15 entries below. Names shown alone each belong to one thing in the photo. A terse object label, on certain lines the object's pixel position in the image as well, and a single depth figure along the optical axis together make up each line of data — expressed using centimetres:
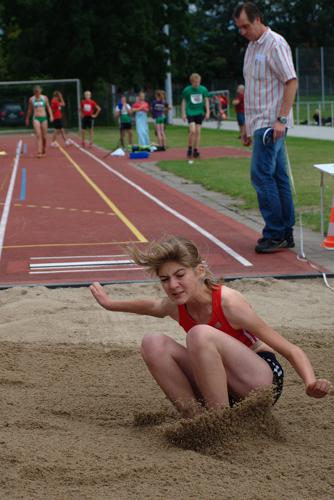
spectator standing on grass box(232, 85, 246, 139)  3254
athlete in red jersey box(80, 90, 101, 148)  3266
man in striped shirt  968
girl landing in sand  439
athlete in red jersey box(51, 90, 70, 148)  3244
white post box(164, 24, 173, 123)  5384
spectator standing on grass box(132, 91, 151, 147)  2970
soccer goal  4256
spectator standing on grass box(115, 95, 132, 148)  3077
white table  966
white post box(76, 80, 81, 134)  4216
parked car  4284
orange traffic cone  954
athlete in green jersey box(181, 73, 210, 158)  2323
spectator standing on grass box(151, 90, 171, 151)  2910
